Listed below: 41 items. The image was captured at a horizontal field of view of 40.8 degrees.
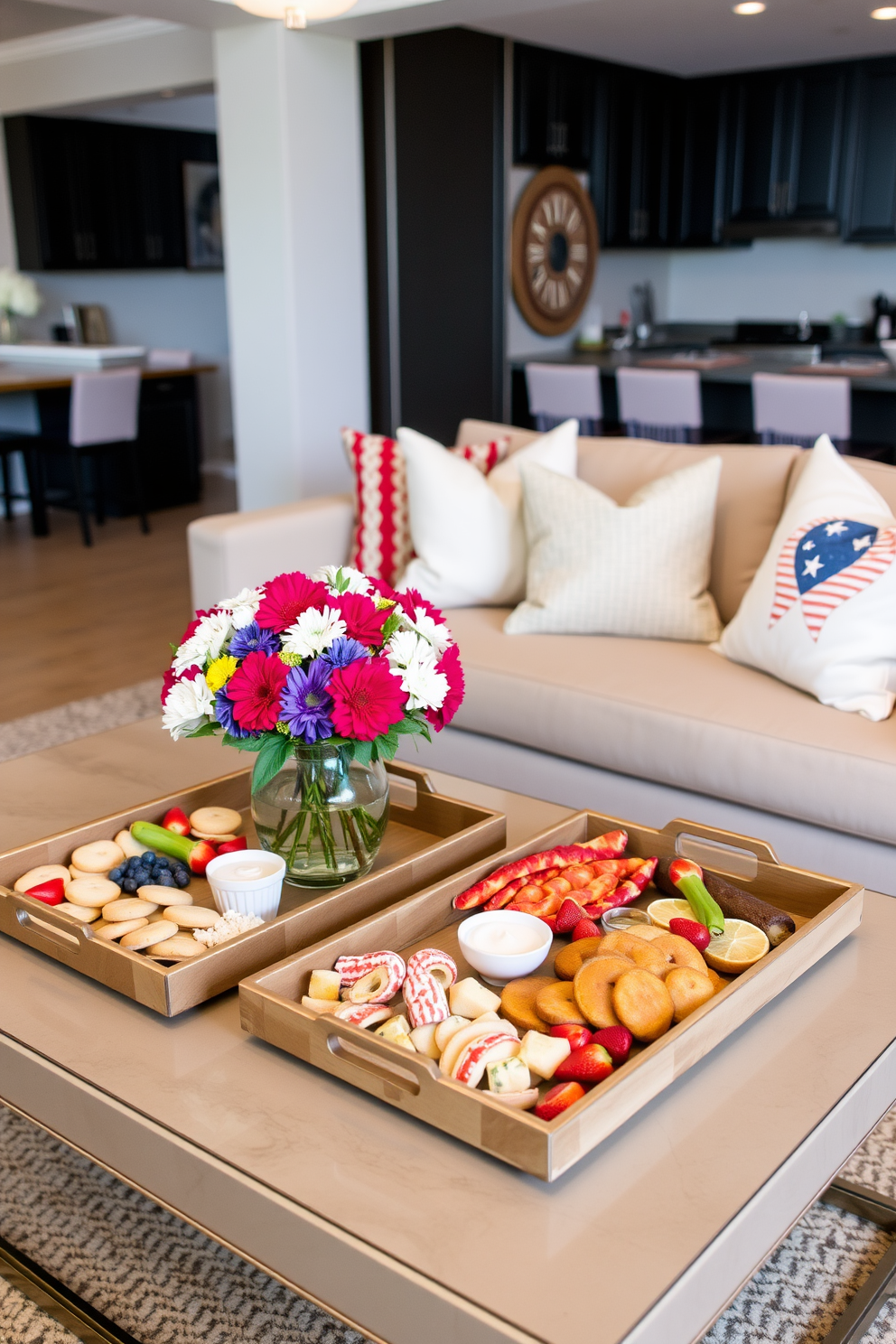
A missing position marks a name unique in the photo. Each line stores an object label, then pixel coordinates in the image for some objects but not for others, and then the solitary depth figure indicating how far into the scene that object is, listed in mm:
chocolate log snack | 1462
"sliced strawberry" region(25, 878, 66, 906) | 1554
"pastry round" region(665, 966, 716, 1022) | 1282
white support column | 4320
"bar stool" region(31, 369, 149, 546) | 5996
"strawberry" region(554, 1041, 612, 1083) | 1190
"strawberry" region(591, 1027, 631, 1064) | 1222
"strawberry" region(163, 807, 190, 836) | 1747
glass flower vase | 1579
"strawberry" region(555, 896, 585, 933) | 1480
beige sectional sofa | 2139
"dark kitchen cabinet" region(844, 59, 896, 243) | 5934
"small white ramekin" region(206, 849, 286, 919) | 1474
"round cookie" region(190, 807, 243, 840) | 1748
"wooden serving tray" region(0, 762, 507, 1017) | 1352
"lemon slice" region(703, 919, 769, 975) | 1392
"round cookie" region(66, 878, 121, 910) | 1544
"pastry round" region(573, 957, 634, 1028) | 1265
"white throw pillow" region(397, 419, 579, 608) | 2863
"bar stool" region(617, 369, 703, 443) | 4527
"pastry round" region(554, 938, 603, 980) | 1387
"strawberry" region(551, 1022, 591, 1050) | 1233
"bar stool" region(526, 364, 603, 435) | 4742
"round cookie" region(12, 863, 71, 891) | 1570
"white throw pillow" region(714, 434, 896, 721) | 2238
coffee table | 966
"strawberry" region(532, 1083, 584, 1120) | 1127
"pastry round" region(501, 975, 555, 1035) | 1303
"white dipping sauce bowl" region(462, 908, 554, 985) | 1381
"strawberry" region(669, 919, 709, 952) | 1412
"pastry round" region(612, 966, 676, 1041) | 1244
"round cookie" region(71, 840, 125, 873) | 1633
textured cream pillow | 2643
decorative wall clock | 5543
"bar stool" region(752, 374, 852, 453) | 4125
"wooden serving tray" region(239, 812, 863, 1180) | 1075
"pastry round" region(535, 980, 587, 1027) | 1278
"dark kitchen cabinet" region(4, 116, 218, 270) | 7320
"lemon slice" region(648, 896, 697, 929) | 1512
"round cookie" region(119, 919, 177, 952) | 1422
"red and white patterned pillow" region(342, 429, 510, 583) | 3059
